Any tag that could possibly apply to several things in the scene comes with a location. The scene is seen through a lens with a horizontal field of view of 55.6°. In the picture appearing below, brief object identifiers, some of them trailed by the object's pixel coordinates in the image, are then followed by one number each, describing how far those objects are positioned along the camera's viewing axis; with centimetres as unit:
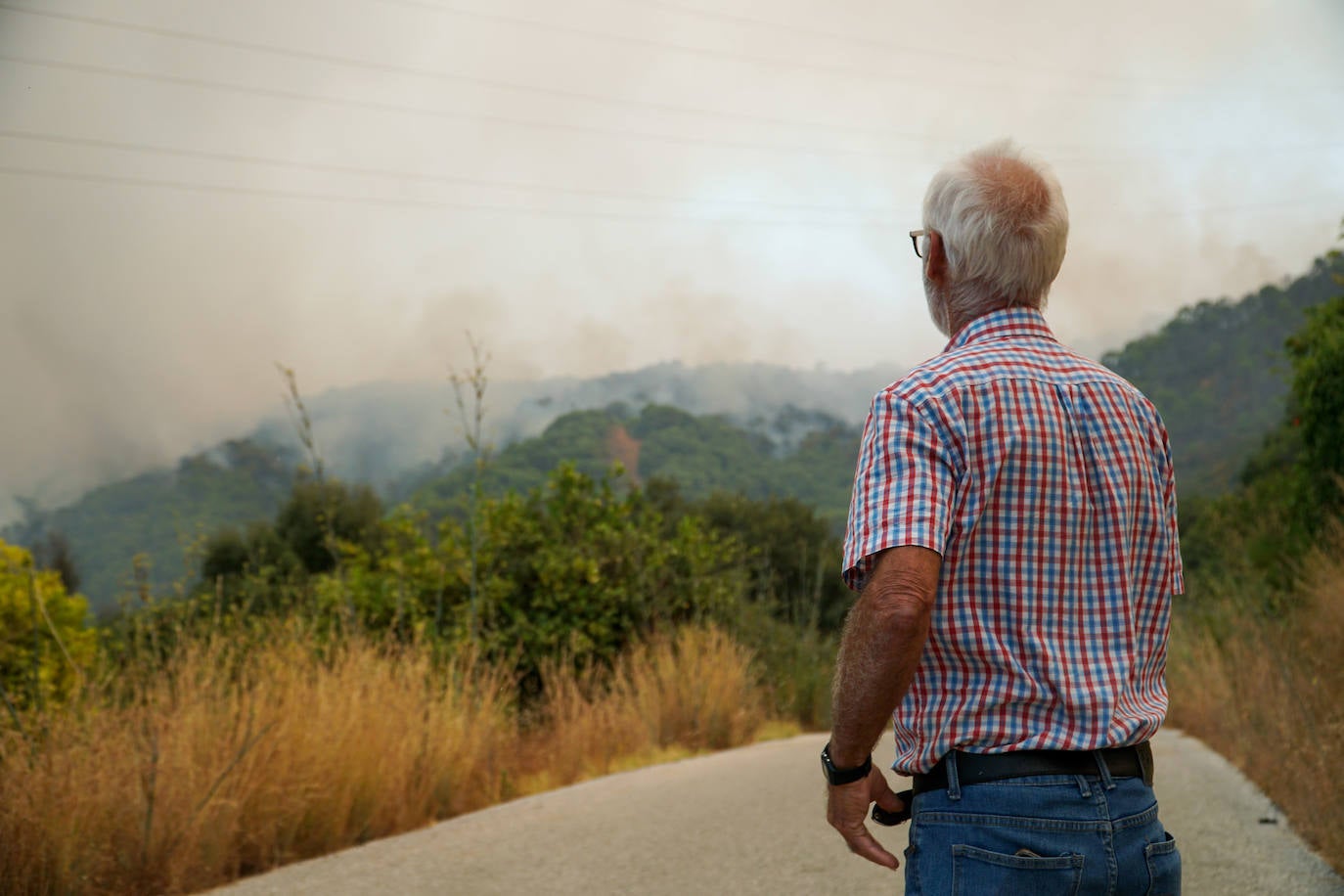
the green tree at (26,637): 959
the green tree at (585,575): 1168
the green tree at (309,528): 3192
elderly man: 205
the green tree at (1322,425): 1120
